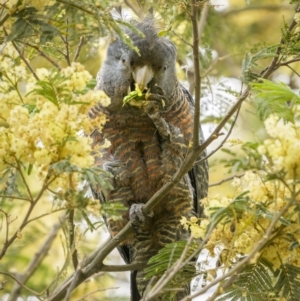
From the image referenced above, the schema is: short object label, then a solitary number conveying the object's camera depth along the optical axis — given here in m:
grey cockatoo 8.27
